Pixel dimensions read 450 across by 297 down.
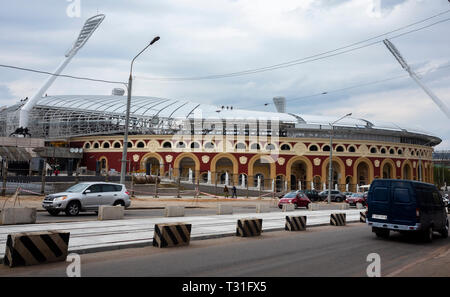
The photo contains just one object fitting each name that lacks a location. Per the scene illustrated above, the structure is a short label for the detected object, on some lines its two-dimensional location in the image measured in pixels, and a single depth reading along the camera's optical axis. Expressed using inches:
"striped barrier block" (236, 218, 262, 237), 506.4
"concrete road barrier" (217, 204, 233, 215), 842.5
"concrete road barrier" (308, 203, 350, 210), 1149.1
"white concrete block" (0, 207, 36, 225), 538.6
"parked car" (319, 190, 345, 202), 1763.0
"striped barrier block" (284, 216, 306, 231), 605.0
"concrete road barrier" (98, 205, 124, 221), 632.4
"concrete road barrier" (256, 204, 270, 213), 951.3
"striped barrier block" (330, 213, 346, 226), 724.7
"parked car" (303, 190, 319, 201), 1656.0
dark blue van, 493.7
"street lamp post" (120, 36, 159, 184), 902.7
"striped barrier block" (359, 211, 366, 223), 795.1
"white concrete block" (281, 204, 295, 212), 1036.0
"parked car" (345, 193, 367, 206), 1498.5
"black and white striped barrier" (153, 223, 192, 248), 403.5
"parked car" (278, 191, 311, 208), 1221.7
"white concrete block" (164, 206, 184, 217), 734.5
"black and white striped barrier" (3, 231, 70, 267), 298.2
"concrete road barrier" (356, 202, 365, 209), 1426.2
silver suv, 677.3
